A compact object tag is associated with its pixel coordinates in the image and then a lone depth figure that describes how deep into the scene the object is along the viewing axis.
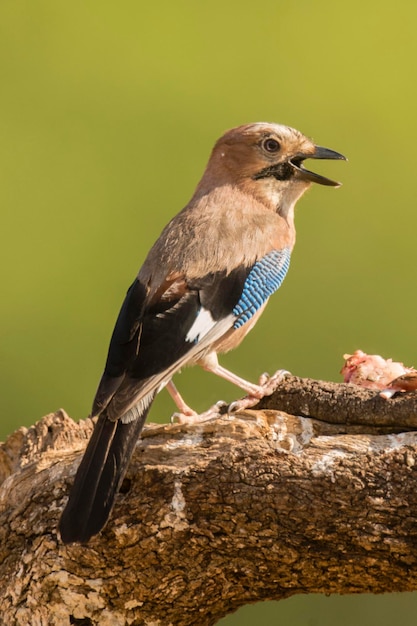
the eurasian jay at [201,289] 6.77
